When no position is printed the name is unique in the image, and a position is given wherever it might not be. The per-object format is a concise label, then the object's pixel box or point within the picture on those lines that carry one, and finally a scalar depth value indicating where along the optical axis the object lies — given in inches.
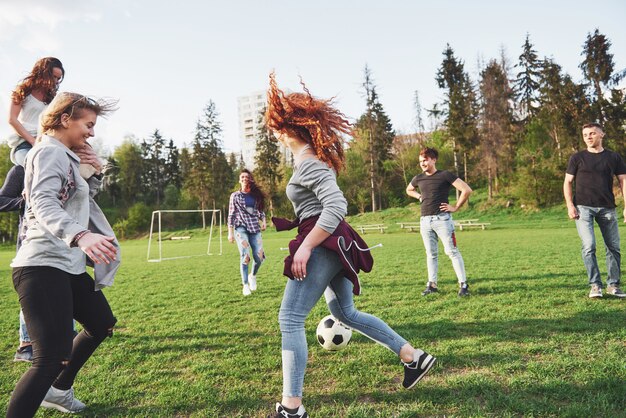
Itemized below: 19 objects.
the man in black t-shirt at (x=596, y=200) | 238.1
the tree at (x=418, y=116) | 2477.1
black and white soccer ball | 157.4
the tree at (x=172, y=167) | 2711.6
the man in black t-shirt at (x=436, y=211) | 265.4
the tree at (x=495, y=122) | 1558.8
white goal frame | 630.0
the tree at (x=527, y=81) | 1813.1
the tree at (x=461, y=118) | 1637.6
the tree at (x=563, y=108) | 1451.8
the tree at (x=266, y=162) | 2025.1
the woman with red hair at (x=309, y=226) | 108.0
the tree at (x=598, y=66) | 1449.3
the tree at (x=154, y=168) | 2657.5
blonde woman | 94.4
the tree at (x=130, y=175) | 2605.8
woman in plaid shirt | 318.3
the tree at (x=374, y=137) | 1894.7
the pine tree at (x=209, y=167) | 2073.1
